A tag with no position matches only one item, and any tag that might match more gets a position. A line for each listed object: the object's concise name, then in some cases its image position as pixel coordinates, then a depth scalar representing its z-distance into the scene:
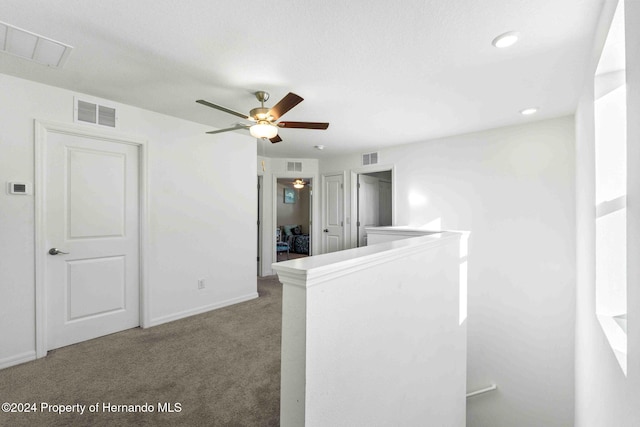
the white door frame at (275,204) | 5.51
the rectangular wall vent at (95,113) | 2.67
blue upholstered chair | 7.48
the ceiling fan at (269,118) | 2.21
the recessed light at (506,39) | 1.78
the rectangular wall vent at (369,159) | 5.10
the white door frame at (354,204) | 5.38
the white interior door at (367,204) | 5.49
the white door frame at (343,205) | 5.52
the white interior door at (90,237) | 2.61
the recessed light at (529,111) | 3.10
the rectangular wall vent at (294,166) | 5.73
